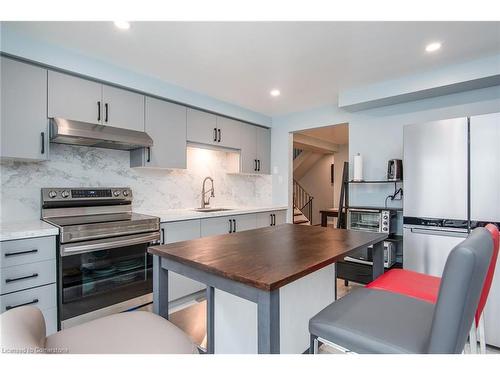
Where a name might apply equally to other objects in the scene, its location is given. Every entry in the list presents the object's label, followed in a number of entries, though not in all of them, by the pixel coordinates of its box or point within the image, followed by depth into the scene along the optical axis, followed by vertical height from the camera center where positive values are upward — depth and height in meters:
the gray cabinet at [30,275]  1.73 -0.61
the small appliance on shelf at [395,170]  2.84 +0.19
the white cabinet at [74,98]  2.20 +0.77
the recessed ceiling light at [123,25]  1.84 +1.14
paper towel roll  3.19 +0.23
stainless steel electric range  2.01 -0.55
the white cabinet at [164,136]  2.79 +0.56
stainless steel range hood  2.14 +0.45
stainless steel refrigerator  1.96 +0.00
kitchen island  1.00 -0.40
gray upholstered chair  0.80 -0.53
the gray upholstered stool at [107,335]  0.76 -0.54
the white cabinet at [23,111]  1.97 +0.58
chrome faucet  3.67 -0.09
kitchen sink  3.50 -0.30
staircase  7.21 -0.35
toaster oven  2.81 -0.36
